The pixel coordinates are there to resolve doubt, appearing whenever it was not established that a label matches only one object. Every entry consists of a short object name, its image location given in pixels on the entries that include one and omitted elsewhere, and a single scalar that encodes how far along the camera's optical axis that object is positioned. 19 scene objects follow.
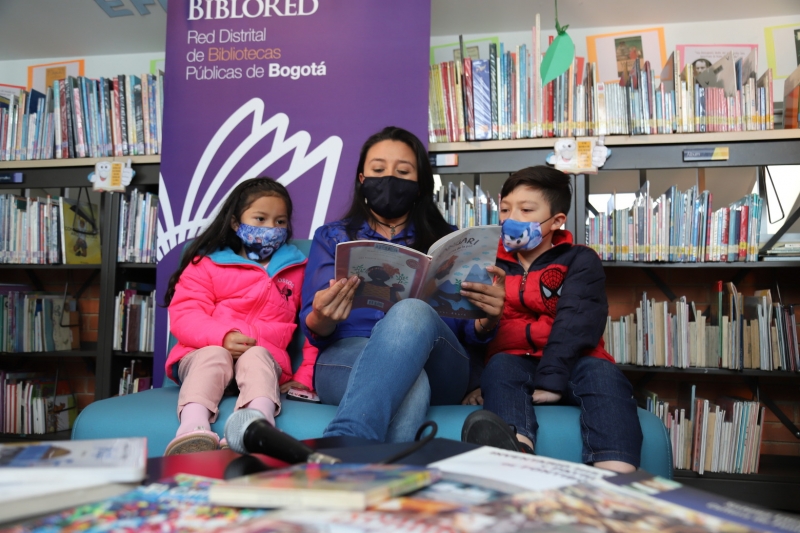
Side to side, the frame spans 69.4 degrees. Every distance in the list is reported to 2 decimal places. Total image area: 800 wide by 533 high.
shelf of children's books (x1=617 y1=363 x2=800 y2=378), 2.07
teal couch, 1.19
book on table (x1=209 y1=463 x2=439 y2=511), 0.39
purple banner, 2.20
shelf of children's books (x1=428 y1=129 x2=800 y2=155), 2.04
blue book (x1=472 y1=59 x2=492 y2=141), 2.22
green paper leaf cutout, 2.11
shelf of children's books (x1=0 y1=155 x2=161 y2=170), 2.49
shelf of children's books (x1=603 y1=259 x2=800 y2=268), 2.06
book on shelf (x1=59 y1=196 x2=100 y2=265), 2.65
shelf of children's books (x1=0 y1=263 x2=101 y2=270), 2.62
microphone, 0.57
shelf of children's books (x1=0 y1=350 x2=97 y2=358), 2.60
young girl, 1.34
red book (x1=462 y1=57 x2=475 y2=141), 2.23
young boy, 1.14
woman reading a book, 1.05
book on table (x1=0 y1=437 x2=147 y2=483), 0.43
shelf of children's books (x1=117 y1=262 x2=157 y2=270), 2.49
